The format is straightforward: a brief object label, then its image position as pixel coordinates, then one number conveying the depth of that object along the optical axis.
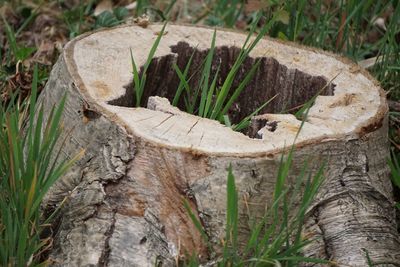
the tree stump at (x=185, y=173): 4.11
